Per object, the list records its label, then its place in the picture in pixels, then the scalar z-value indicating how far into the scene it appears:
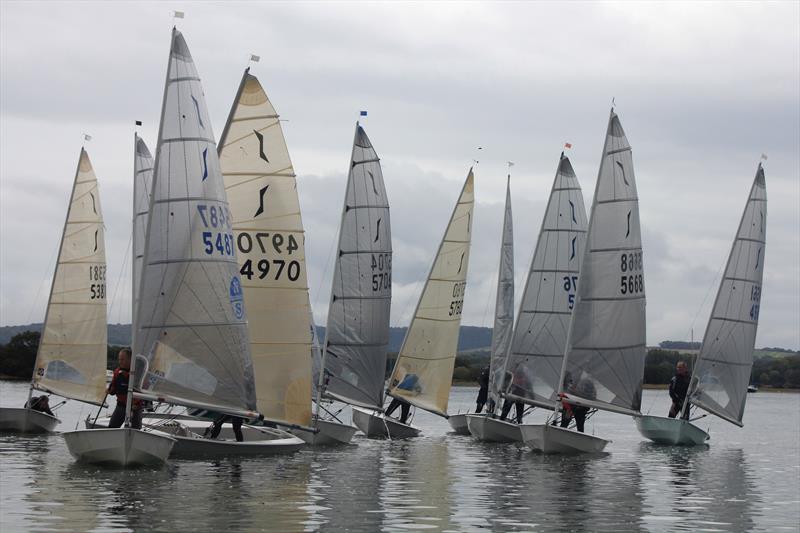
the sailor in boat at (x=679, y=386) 39.62
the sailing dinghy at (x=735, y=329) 39.31
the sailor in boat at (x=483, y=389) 44.19
